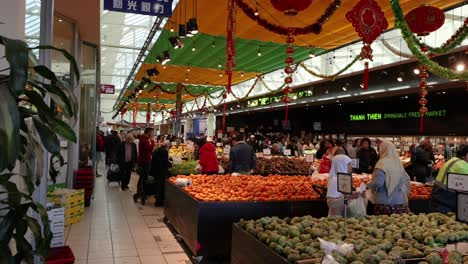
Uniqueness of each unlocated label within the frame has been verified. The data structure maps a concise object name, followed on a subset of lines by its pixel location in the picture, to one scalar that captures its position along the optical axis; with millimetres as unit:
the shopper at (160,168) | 9680
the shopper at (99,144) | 17362
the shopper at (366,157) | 10805
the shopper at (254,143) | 17127
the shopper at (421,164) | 10602
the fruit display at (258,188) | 5948
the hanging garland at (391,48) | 11112
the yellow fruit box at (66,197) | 6965
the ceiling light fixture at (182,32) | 8534
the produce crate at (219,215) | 5492
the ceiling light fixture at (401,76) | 12711
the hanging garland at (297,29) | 7143
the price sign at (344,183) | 3730
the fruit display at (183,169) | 9680
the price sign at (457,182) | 2998
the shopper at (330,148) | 8227
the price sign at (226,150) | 11000
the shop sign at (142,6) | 6660
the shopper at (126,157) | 12141
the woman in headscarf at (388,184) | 5152
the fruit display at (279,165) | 10805
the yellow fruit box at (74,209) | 7418
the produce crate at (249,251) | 3398
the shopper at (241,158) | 8391
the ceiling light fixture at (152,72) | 14021
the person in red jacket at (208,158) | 9125
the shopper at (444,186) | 5054
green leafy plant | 1620
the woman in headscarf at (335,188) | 5410
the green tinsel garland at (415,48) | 5701
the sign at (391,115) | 15098
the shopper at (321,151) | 12168
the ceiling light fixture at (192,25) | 7984
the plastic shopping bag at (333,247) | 3070
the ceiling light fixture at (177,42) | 9547
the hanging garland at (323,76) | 12674
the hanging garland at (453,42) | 6375
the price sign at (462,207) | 2682
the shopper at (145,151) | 11433
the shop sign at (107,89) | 23562
